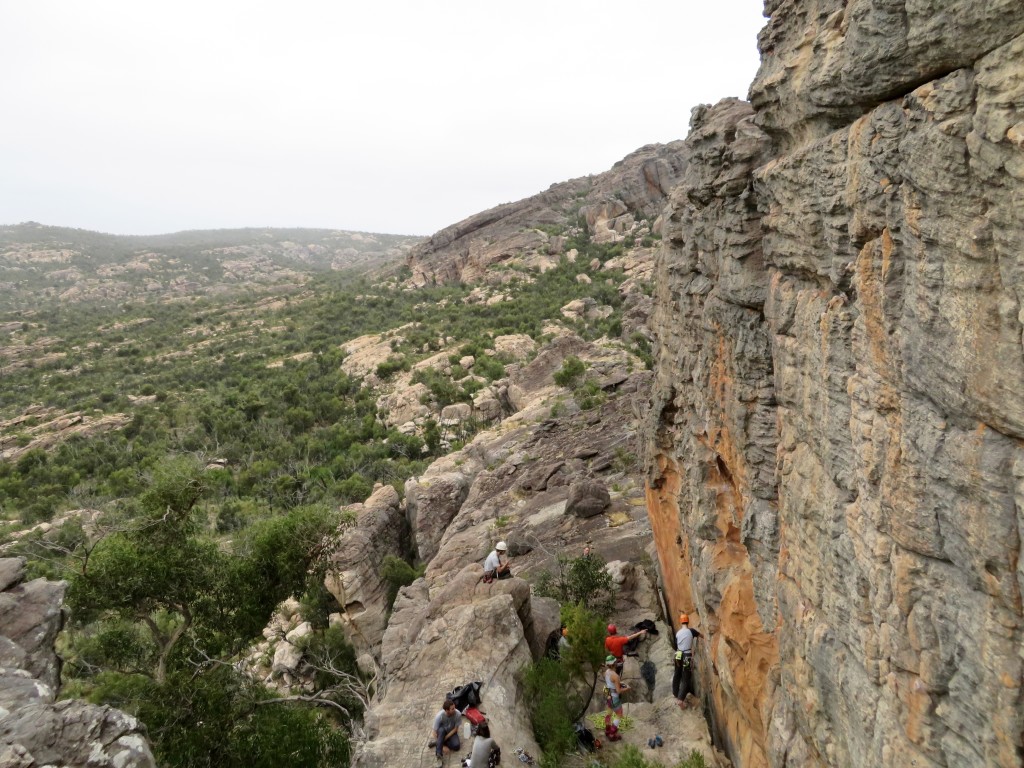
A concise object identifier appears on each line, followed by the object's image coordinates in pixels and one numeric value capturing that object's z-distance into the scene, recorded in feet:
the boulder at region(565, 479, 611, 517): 57.21
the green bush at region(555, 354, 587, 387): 98.17
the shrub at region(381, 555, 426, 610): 65.16
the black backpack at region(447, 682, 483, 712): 33.47
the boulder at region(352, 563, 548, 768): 32.86
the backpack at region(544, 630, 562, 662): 40.52
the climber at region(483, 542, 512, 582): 45.03
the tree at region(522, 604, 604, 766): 33.19
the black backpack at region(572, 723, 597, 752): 32.31
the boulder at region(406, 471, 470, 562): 70.13
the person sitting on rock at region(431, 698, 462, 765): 31.04
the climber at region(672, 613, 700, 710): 33.09
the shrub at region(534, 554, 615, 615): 45.09
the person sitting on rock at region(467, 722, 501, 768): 28.76
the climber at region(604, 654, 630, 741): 32.89
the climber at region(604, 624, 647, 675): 37.63
